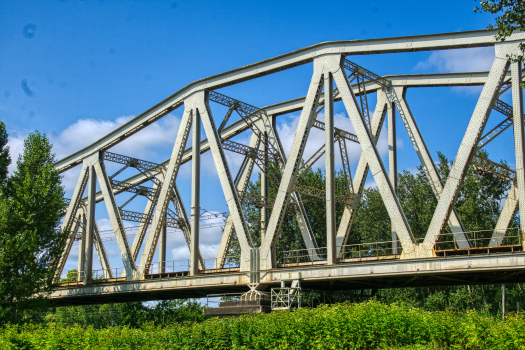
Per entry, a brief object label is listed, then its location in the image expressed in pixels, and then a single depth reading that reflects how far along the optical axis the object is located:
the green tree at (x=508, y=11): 18.39
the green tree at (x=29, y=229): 31.55
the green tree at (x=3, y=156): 36.24
